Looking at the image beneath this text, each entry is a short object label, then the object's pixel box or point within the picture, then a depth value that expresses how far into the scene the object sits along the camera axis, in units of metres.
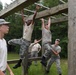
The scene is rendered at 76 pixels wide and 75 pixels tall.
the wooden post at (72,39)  1.25
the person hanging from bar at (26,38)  2.60
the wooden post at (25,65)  2.82
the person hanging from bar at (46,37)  2.91
